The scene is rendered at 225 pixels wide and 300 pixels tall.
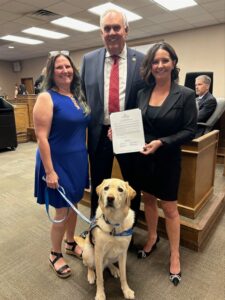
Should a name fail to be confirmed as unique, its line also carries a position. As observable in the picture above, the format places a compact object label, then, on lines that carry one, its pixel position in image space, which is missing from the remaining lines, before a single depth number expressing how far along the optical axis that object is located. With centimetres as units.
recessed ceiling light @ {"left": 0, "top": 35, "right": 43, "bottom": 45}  740
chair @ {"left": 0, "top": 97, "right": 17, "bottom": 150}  537
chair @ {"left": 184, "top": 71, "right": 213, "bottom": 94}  429
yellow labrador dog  135
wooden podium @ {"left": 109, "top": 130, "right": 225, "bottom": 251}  202
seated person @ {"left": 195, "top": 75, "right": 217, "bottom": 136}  335
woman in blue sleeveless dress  145
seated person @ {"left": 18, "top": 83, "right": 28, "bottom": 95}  802
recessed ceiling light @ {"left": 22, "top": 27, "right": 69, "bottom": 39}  661
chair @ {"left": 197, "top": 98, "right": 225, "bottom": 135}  320
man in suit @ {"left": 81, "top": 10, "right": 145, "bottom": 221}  164
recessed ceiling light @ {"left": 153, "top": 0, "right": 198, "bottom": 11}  491
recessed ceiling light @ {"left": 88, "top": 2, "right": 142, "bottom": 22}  485
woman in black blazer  148
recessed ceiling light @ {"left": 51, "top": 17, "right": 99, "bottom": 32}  585
